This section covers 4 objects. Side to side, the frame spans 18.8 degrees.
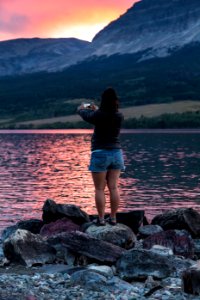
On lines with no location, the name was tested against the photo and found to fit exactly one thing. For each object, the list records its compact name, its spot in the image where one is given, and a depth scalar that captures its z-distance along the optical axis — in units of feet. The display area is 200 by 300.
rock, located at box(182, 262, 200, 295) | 38.96
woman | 50.03
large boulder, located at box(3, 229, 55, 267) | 47.65
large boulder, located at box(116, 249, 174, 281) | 43.57
